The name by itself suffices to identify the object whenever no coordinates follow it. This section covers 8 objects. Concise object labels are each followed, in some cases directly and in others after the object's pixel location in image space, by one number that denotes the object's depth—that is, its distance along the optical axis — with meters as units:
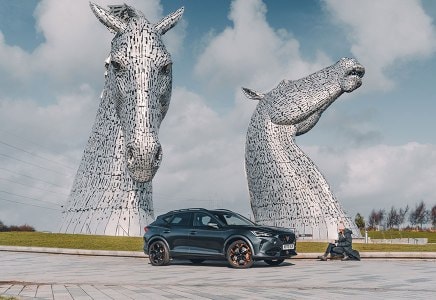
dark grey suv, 12.84
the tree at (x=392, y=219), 79.38
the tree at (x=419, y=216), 80.62
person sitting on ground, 14.96
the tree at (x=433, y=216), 82.44
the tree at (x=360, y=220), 74.62
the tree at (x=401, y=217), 79.56
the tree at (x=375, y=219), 84.31
